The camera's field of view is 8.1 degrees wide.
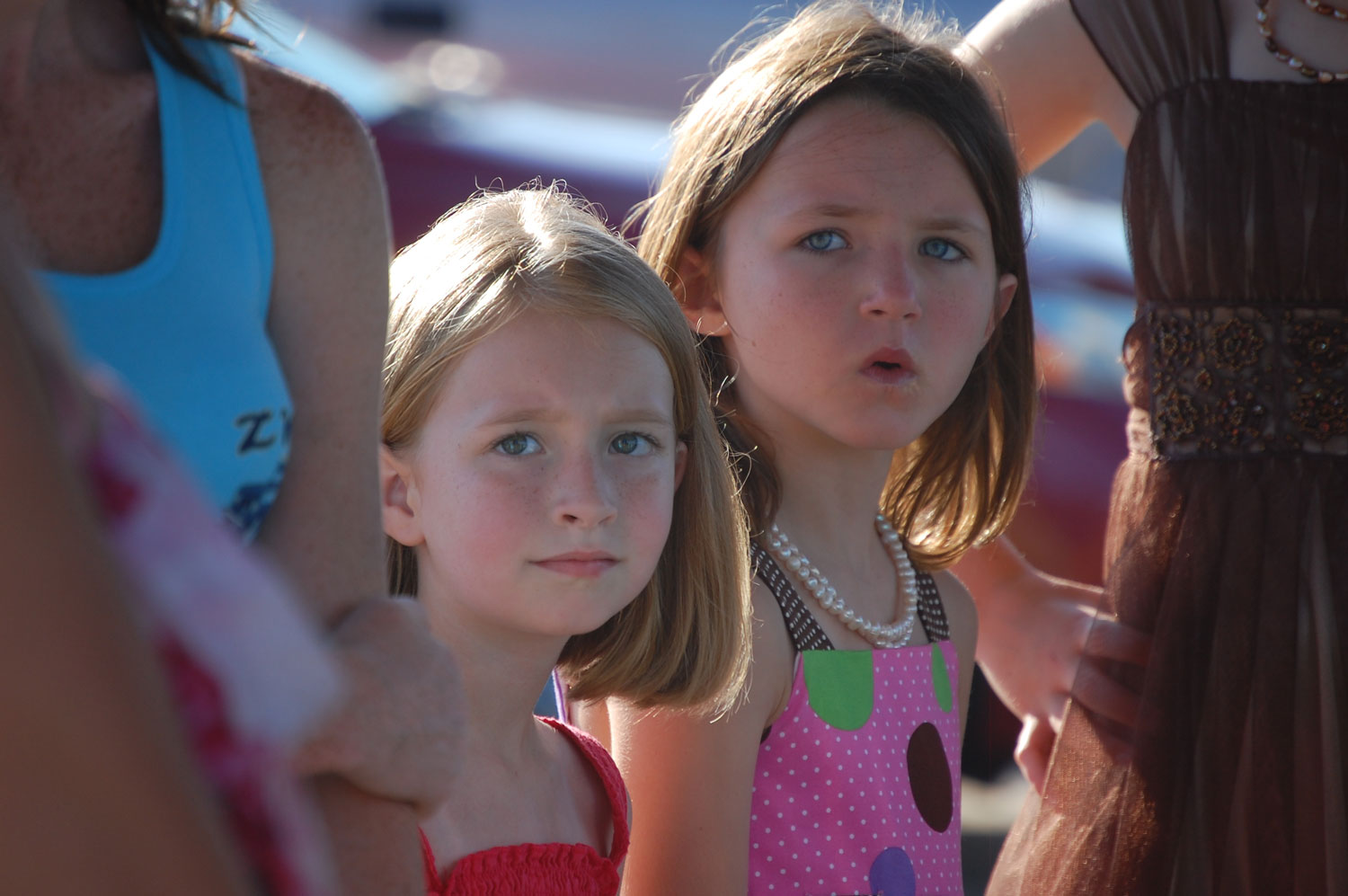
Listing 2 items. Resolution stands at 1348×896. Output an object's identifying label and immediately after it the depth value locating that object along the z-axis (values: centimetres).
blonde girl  418
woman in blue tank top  394
